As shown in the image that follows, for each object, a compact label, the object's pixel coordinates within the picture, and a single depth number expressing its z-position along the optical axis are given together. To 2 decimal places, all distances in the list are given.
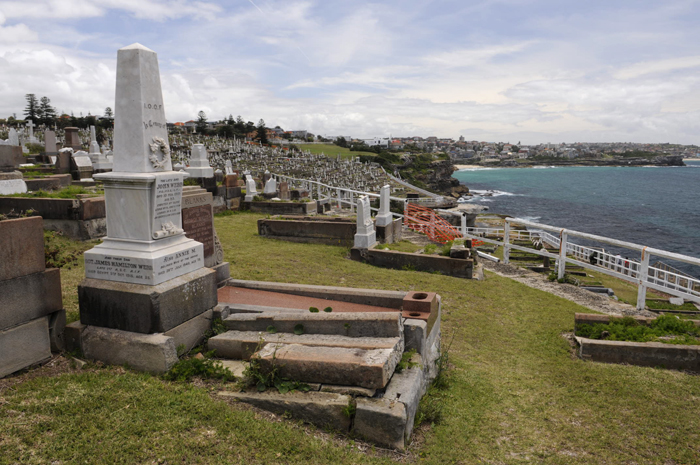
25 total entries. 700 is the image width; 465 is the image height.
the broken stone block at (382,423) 3.82
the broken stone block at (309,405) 3.96
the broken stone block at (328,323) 4.84
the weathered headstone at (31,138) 29.30
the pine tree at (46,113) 50.12
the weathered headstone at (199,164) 16.53
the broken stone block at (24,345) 4.22
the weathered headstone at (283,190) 19.81
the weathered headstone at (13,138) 22.35
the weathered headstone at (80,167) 16.84
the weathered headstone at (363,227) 11.41
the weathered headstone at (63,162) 16.44
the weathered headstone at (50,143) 22.83
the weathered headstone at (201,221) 6.69
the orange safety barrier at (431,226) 14.78
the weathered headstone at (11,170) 10.51
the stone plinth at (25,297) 4.19
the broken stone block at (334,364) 4.09
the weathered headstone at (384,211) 12.50
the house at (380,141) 155.50
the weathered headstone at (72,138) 24.46
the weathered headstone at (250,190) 17.98
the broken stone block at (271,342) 4.66
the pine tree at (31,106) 51.28
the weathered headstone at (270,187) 19.12
